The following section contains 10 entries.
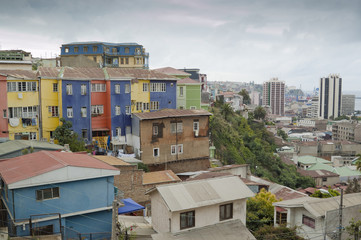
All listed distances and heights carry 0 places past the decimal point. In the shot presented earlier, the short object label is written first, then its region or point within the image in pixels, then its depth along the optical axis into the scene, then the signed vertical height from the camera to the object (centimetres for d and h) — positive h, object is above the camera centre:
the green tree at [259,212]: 1889 -670
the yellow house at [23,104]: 2711 -98
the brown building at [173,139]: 2947 -408
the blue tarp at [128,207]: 1711 -580
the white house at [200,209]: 1476 -514
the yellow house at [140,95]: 3259 -30
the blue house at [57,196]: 1391 -438
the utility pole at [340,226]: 1606 -612
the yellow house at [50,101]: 2855 -77
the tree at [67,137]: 2747 -361
